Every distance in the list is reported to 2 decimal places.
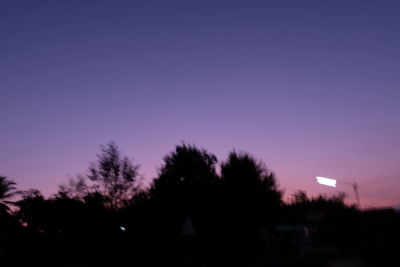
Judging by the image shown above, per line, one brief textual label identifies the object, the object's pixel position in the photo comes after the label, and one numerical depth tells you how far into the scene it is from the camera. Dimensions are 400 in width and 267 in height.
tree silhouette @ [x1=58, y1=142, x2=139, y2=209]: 41.75
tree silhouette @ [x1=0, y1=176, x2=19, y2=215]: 38.22
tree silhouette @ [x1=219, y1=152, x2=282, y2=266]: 29.76
